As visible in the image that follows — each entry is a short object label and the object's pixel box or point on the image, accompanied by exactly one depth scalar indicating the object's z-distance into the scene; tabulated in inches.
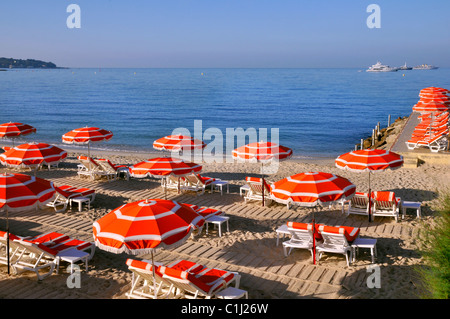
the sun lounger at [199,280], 273.9
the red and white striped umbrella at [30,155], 503.8
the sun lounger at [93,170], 627.1
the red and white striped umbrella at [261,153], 486.9
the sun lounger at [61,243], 356.6
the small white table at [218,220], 419.8
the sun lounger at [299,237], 364.5
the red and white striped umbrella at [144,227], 258.5
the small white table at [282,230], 389.7
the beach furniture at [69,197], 491.9
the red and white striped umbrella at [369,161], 425.7
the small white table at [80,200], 491.2
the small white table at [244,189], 550.6
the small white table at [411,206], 462.8
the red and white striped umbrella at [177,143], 583.6
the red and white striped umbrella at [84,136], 620.1
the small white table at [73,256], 336.5
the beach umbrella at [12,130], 701.9
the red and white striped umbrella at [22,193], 311.4
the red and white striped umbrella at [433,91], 914.4
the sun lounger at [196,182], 562.9
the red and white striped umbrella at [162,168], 455.8
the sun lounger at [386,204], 450.3
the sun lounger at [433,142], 800.9
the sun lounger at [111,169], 626.5
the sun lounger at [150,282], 288.2
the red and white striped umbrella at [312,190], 348.1
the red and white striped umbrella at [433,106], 839.4
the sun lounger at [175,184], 566.6
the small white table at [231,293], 279.4
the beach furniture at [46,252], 330.6
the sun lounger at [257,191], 519.5
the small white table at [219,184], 563.1
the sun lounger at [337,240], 350.9
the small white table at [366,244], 353.1
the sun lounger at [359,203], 461.1
